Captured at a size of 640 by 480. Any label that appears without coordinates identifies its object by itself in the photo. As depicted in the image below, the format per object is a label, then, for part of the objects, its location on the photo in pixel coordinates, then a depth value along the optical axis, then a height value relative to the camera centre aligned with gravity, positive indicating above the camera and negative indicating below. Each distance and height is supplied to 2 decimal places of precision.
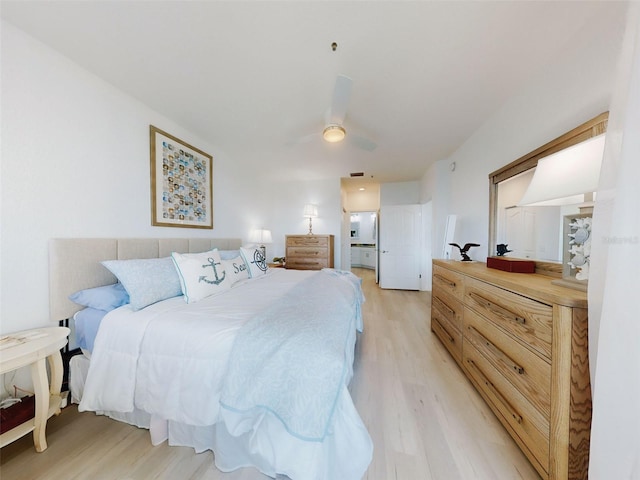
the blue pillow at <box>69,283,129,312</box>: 1.39 -0.45
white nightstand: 1.00 -0.68
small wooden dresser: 4.09 -0.34
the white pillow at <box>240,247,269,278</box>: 2.45 -0.33
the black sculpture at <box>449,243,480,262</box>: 2.31 -0.21
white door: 4.49 -0.23
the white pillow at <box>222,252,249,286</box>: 2.00 -0.36
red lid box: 1.50 -0.21
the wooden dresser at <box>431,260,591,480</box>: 0.83 -0.62
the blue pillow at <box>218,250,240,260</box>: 2.40 -0.25
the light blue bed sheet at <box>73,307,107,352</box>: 1.37 -0.61
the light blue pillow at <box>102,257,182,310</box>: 1.40 -0.33
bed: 0.88 -0.62
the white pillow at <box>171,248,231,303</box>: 1.58 -0.34
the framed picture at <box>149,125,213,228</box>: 2.12 +0.56
